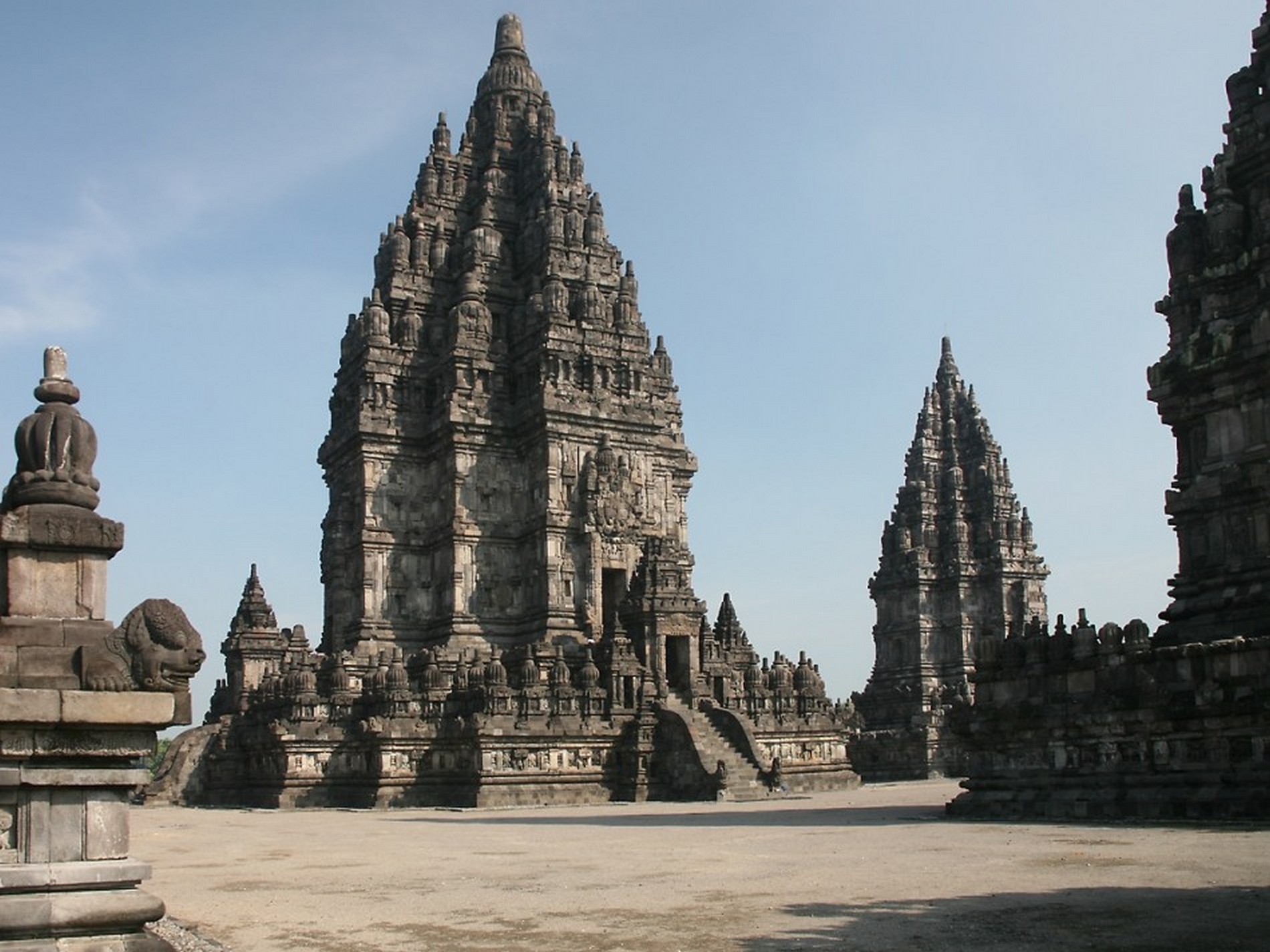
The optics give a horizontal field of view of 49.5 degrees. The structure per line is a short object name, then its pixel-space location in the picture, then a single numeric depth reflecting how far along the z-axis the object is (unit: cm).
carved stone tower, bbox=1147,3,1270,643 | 2269
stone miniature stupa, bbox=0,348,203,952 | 811
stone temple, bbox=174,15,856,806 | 4006
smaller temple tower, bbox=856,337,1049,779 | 6919
